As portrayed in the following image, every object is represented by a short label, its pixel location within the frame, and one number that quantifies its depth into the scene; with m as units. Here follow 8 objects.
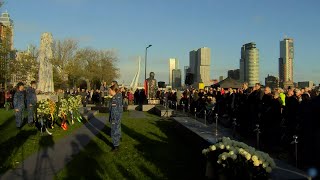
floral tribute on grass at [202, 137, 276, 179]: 3.60
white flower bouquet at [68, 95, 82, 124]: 12.28
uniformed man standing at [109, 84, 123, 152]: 7.52
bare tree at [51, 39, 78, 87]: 42.12
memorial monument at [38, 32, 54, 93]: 19.60
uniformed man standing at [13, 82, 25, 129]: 11.01
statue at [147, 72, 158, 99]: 22.84
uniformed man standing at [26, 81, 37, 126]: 11.27
